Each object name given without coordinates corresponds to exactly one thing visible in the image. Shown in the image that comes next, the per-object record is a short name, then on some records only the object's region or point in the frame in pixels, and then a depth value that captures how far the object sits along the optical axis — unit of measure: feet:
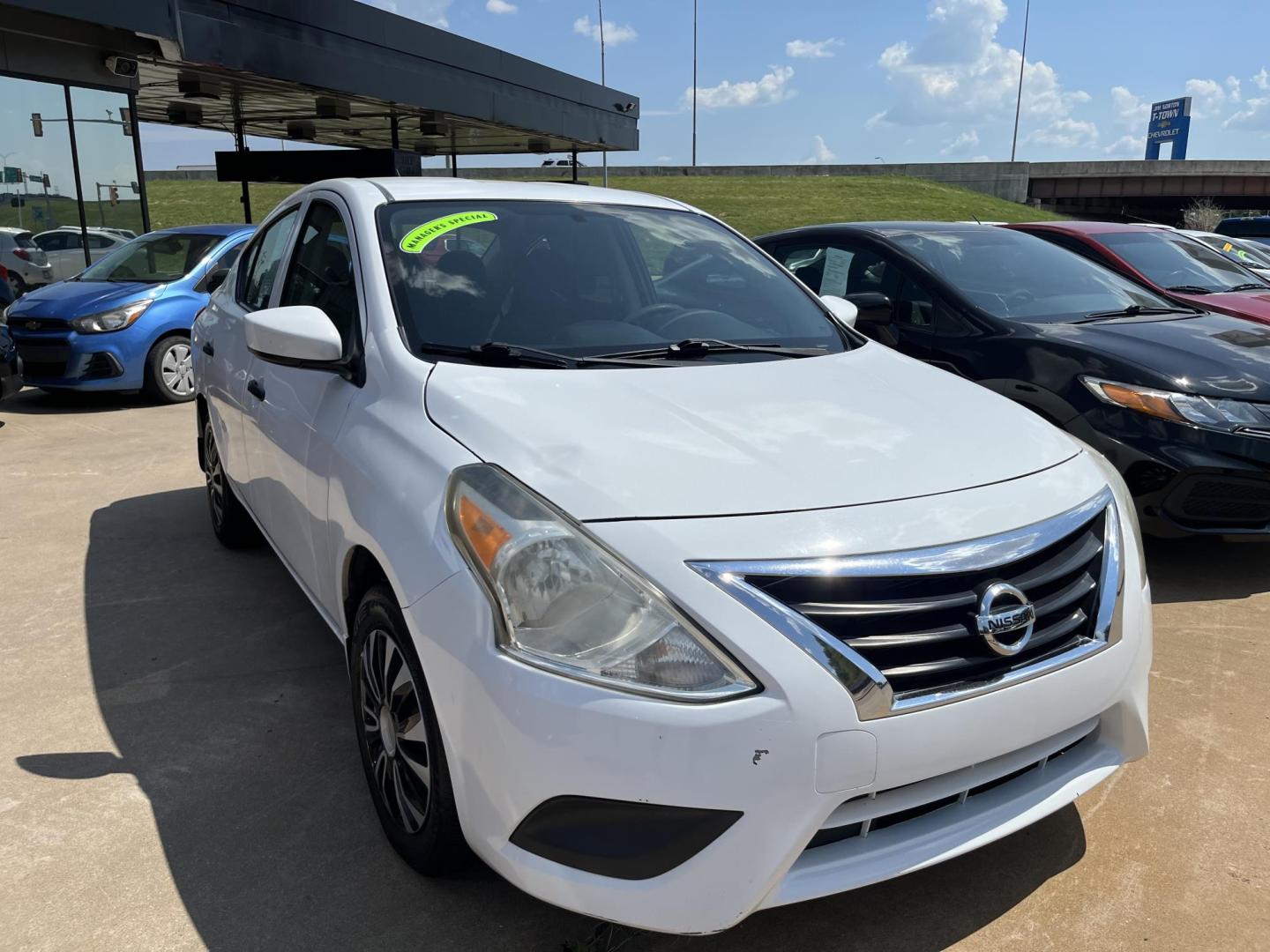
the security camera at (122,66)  41.60
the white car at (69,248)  41.55
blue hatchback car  27.78
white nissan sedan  5.76
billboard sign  321.73
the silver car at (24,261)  39.34
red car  22.33
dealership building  39.88
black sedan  13.70
